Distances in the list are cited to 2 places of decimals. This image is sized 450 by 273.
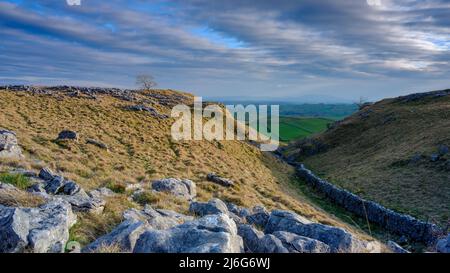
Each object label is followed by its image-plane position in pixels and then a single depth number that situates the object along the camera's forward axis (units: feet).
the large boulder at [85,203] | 39.88
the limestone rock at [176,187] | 68.08
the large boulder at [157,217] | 37.42
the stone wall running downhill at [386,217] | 90.53
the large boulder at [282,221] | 39.19
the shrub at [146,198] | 54.24
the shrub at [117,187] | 61.56
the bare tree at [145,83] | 465.72
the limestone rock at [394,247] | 37.78
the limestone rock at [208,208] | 49.51
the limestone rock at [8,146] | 69.83
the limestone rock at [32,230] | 26.05
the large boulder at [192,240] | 26.07
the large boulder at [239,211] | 53.81
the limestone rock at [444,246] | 39.97
